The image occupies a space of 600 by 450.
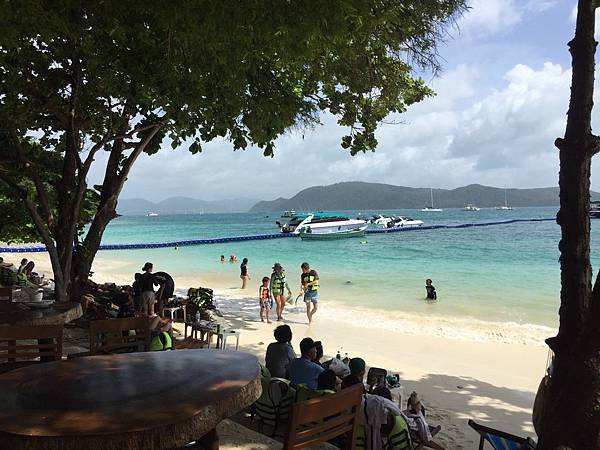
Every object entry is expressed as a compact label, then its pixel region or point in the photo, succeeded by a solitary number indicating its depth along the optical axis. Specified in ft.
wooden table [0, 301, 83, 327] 14.15
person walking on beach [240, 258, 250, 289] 61.12
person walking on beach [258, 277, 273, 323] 39.60
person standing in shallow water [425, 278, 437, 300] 55.11
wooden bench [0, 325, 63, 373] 12.33
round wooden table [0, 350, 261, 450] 6.42
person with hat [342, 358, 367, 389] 14.02
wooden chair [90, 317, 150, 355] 13.50
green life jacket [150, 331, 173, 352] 15.55
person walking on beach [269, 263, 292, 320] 39.34
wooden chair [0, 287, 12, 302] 22.58
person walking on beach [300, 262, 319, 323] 37.81
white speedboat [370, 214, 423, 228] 205.37
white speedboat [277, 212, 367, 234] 172.55
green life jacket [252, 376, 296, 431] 13.01
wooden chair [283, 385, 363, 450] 7.53
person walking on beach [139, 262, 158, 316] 30.32
